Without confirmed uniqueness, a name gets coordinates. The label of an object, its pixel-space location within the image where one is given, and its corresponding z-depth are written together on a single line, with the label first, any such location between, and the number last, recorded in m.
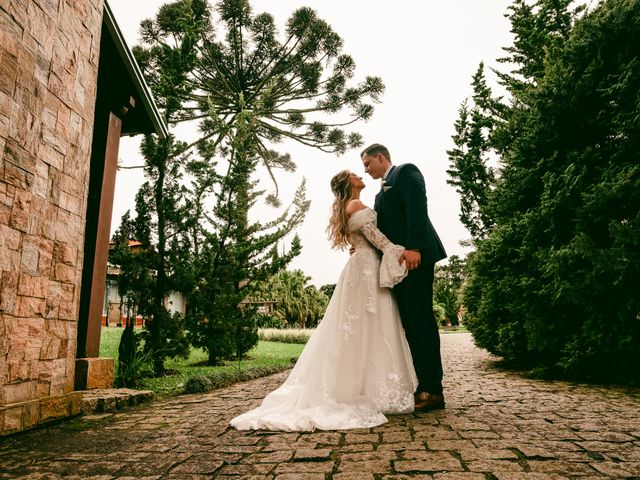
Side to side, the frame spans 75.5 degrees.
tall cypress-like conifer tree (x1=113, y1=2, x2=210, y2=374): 5.72
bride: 3.06
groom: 3.28
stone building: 2.72
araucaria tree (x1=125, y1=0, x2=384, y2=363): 6.29
